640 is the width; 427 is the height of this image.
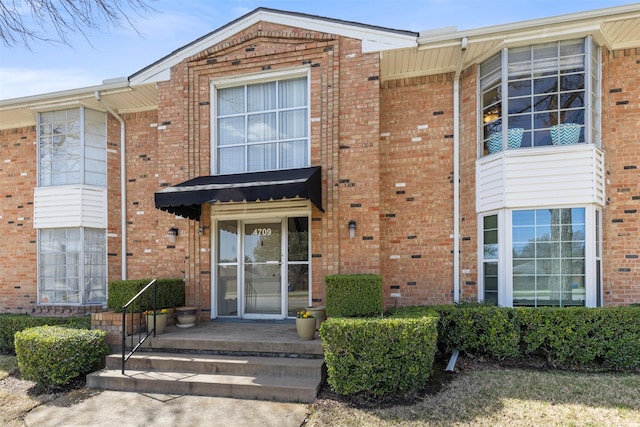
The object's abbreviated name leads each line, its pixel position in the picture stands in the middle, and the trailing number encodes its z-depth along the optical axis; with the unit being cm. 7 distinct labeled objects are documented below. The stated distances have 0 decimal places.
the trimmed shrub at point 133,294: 698
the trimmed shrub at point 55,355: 554
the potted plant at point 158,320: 655
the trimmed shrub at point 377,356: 467
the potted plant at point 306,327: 602
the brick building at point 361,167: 653
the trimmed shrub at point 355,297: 618
